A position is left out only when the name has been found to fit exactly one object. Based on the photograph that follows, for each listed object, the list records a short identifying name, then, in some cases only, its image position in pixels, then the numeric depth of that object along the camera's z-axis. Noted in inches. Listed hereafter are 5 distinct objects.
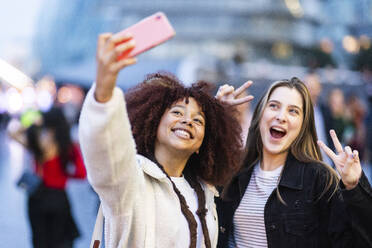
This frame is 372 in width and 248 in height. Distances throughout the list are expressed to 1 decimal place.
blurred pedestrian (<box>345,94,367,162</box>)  506.0
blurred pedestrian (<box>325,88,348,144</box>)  341.4
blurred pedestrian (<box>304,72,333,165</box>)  294.9
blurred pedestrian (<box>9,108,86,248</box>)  230.5
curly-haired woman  93.0
